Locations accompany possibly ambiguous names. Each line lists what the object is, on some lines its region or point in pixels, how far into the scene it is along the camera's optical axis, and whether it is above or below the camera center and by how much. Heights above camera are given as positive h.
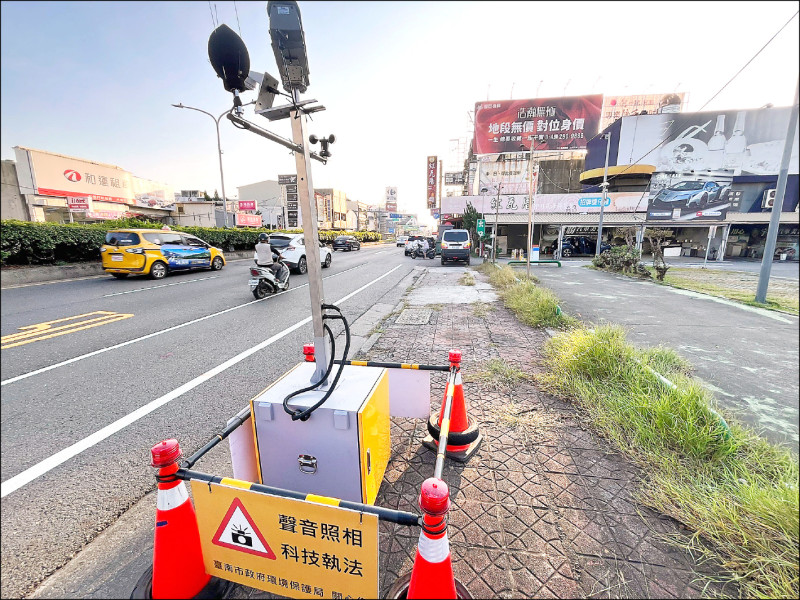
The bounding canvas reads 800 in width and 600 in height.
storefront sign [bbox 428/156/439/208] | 43.56 +7.74
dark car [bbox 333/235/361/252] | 31.06 -0.99
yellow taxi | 10.27 -0.63
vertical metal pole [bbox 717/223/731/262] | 17.84 -0.77
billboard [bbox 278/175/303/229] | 69.50 +6.98
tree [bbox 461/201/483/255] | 23.89 +0.86
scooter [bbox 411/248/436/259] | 25.00 -1.62
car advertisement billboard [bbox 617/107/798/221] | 20.73 +5.24
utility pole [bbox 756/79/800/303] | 6.38 -0.02
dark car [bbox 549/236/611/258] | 27.12 -1.22
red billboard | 36.53 +11.67
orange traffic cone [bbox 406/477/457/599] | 1.23 -1.22
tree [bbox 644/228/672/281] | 11.60 -0.88
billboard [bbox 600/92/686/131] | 41.34 +15.40
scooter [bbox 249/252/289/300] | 8.59 -1.25
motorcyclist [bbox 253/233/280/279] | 8.69 -0.53
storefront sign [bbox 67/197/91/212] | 24.50 +2.27
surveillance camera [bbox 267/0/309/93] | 1.66 +0.98
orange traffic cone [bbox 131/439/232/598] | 1.48 -1.39
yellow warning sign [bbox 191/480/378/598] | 1.37 -1.34
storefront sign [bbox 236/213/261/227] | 44.01 +1.63
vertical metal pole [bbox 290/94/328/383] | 1.99 +0.05
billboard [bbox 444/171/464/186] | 50.44 +7.98
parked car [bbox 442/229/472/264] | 18.42 -0.75
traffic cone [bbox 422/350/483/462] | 2.56 -1.55
